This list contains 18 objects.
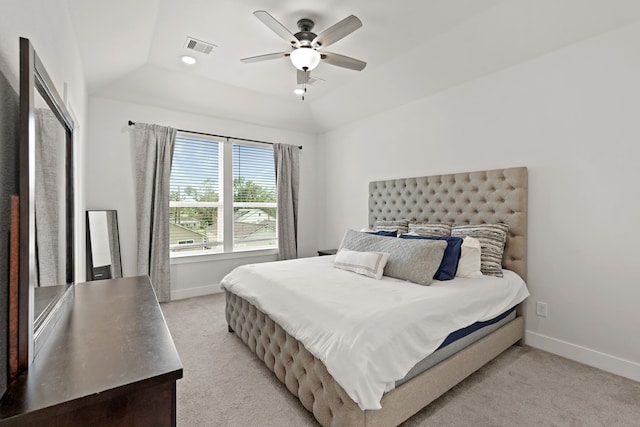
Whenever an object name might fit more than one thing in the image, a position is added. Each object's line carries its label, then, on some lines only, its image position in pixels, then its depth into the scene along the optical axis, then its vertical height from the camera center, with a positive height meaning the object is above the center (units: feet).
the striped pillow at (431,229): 10.86 -0.82
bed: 5.54 -3.06
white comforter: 5.14 -2.22
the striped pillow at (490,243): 9.05 -1.11
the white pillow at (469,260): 8.73 -1.54
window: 14.23 +0.55
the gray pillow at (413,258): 8.12 -1.40
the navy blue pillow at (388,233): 11.42 -0.98
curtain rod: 12.78 +3.47
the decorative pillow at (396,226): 12.30 -0.78
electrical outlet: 9.27 -3.10
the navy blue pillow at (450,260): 8.50 -1.50
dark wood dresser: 2.50 -1.55
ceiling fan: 7.34 +4.29
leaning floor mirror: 11.07 -1.39
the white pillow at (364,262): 8.69 -1.63
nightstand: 15.43 -2.28
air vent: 9.88 +5.30
